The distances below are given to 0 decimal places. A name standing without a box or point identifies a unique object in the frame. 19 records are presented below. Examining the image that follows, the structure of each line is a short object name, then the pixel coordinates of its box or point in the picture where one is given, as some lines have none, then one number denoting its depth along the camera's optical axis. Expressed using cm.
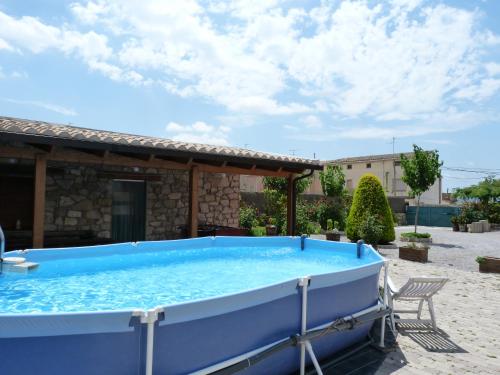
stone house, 761
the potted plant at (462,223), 2565
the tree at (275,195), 1828
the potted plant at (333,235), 1574
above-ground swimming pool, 242
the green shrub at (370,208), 1459
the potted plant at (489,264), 1051
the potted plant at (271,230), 1573
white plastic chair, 541
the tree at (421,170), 1694
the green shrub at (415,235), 1723
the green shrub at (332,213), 2061
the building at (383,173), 3875
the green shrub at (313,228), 1730
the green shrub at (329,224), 2002
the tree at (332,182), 2286
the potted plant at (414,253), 1192
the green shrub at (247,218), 1619
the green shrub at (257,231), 1516
